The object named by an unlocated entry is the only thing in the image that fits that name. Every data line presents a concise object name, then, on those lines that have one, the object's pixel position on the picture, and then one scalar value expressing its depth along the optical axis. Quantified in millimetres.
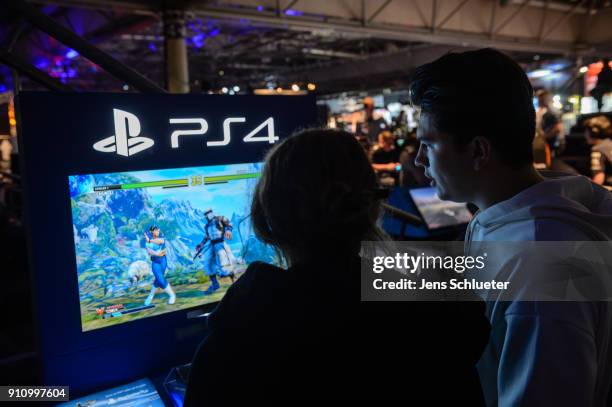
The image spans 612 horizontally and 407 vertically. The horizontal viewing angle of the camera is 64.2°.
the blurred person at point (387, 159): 7750
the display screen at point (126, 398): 1329
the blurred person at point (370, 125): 9844
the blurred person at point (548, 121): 7098
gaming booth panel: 1297
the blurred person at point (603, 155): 5082
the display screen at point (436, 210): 3719
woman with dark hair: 805
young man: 806
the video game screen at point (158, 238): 1349
